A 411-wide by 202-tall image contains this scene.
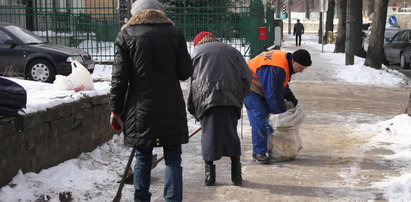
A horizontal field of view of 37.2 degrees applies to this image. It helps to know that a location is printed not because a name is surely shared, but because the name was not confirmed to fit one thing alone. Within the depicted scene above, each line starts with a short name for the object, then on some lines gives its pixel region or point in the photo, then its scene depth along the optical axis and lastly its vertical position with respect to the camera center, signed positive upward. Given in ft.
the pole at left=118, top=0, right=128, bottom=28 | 39.05 +0.73
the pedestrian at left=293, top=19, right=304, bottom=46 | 118.21 -1.50
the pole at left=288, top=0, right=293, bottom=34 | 180.55 +2.02
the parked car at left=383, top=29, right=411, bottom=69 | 71.00 -3.22
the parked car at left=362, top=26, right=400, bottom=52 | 83.24 -1.94
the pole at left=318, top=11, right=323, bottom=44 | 137.27 -2.30
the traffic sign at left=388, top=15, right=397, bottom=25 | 126.51 +0.45
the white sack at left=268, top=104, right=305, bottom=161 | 23.09 -4.35
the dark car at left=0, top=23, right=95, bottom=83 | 45.37 -2.63
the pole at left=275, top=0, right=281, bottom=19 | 125.35 +2.24
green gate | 55.67 +0.22
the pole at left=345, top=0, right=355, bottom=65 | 65.26 -1.36
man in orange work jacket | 22.30 -2.38
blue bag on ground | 16.88 -2.10
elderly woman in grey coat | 19.49 -2.33
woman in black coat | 15.02 -1.65
